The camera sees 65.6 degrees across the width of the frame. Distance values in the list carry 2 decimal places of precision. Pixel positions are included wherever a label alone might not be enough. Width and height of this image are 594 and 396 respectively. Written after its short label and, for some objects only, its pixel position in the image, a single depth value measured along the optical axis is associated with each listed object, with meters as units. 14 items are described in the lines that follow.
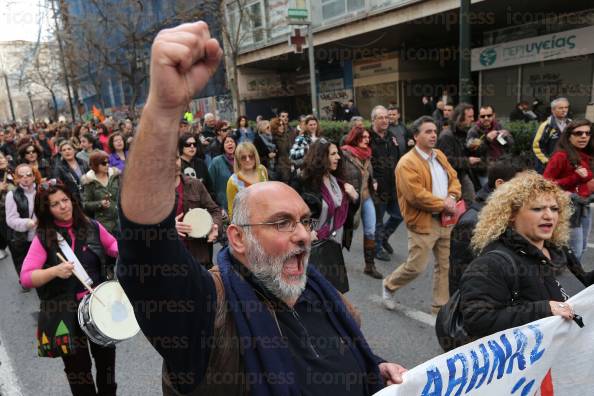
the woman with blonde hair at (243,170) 4.89
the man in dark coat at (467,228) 3.06
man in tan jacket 4.14
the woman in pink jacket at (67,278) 2.69
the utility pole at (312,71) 13.37
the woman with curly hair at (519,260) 2.19
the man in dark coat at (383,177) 6.16
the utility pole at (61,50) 20.41
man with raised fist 1.01
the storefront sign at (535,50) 13.59
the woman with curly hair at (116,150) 6.82
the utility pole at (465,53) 7.70
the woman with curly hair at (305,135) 5.96
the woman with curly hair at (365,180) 5.36
